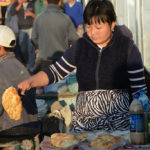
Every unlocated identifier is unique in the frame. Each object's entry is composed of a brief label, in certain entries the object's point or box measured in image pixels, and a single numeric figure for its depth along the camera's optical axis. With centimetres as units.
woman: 444
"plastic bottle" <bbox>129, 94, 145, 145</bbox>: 398
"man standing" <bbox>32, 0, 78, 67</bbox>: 1074
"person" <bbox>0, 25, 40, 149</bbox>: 661
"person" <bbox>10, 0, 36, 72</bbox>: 1292
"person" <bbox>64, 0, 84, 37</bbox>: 1213
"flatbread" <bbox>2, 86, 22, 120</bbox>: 465
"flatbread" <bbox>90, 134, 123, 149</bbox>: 385
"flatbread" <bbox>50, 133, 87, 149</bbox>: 395
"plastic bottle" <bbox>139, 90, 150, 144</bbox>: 402
